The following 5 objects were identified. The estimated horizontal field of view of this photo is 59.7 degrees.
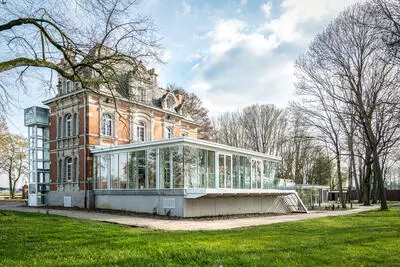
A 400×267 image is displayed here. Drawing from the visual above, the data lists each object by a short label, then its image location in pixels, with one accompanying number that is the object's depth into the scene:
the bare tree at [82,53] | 10.29
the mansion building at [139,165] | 18.36
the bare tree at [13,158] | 38.66
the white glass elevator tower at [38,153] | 26.78
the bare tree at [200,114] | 43.59
